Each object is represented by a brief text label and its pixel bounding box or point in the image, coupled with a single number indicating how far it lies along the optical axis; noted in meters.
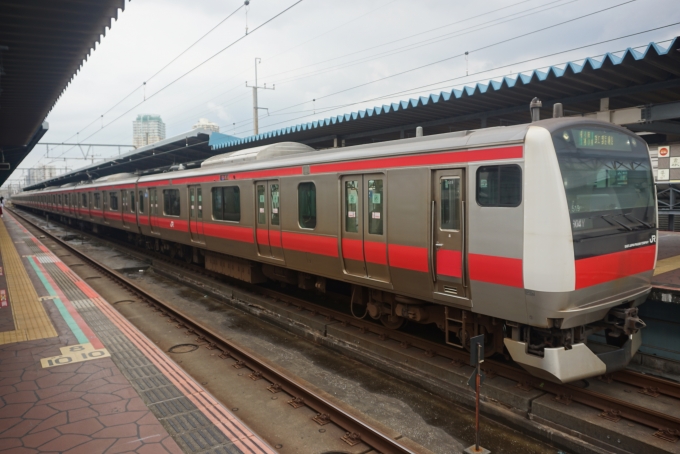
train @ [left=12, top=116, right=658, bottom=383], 4.93
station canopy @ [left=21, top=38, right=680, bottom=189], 7.44
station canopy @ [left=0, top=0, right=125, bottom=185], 6.94
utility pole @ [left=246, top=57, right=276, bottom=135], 32.19
